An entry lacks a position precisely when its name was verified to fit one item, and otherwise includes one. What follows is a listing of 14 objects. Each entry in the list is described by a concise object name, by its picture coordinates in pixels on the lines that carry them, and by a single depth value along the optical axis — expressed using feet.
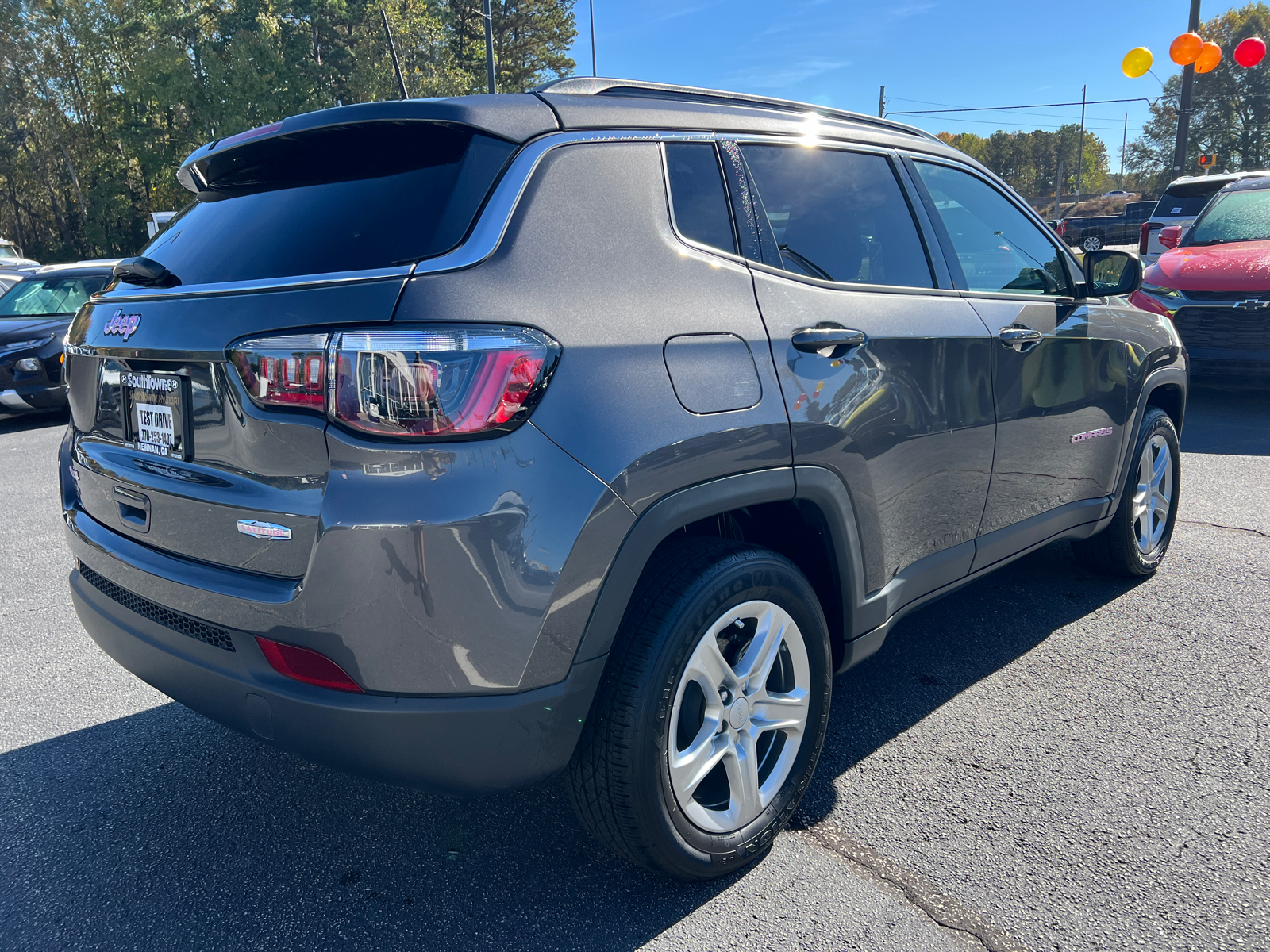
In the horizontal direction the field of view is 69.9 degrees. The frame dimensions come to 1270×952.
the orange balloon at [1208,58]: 53.93
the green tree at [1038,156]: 386.93
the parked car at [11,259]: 53.21
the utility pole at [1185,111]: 73.78
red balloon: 54.34
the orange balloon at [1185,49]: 53.47
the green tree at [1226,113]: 205.05
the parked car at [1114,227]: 88.74
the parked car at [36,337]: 29.89
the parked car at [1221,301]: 24.30
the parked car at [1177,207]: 40.09
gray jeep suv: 5.62
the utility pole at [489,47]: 75.46
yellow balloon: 54.03
